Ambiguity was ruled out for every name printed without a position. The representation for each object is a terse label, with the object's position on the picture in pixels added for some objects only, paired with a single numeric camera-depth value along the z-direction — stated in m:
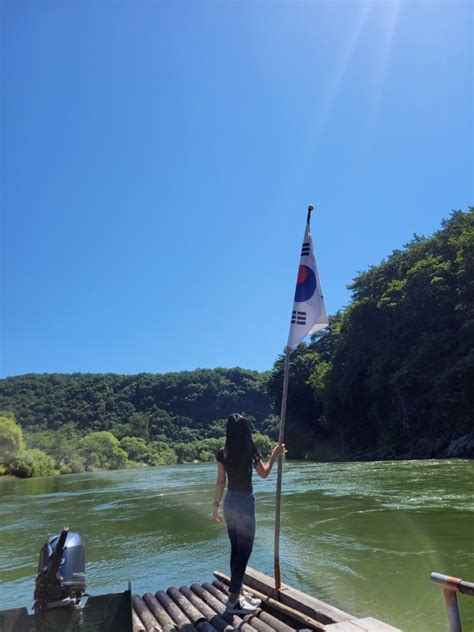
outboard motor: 3.92
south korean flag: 5.43
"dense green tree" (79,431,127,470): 82.62
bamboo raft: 4.05
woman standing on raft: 4.56
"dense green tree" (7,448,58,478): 57.91
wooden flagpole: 4.97
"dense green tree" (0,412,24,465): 56.91
